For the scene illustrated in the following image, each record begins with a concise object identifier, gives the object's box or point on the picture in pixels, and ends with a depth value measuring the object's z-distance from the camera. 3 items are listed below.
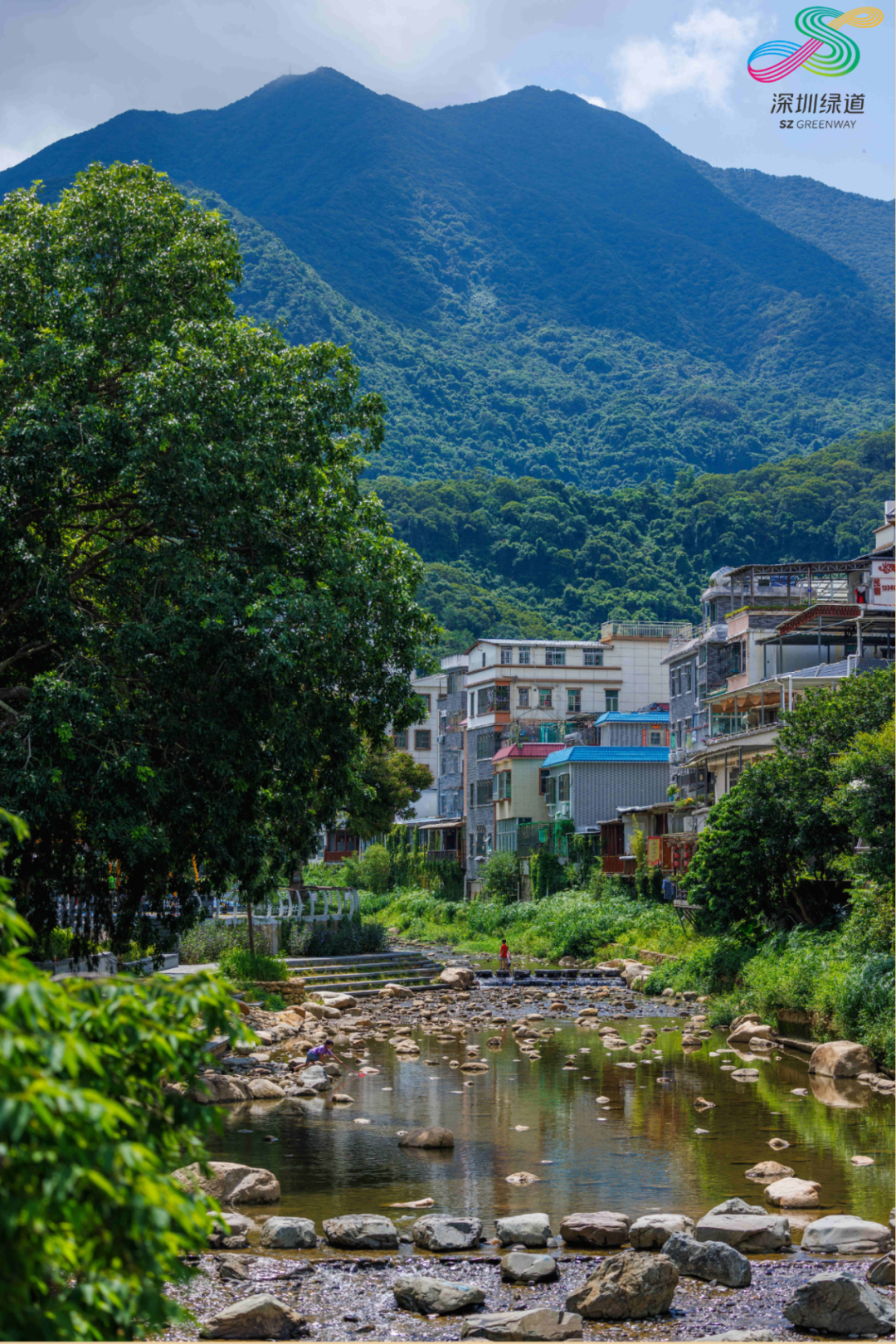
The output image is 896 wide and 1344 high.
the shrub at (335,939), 39.66
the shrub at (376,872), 76.56
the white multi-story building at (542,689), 71.75
